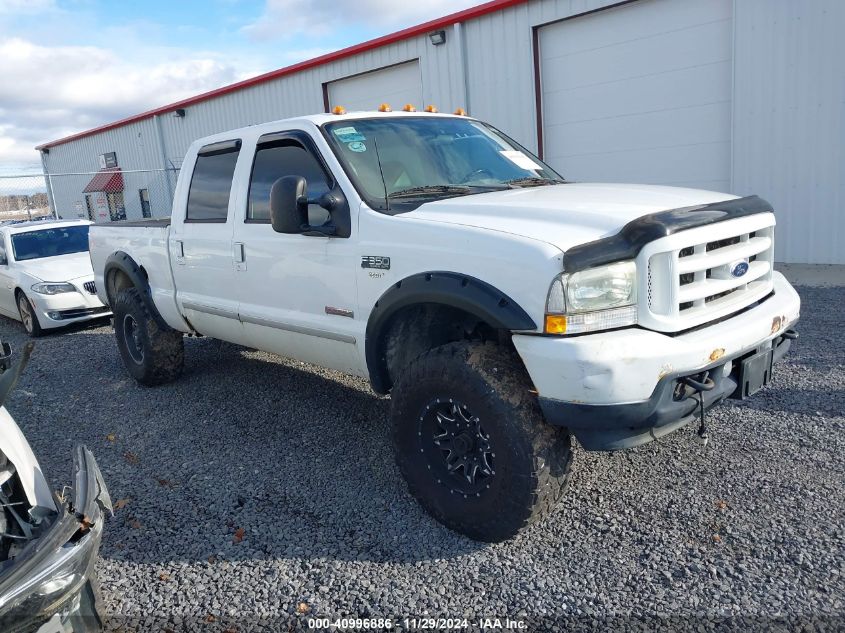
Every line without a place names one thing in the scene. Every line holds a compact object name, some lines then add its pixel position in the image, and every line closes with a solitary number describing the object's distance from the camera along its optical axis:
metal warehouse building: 8.88
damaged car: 2.04
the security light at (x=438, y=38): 12.00
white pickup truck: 2.76
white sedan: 8.58
